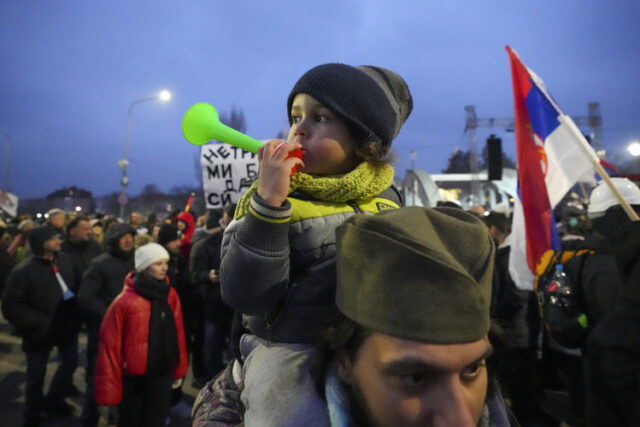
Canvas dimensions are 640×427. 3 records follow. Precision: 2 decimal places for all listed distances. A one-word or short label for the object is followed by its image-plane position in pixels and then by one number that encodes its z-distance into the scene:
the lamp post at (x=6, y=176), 35.44
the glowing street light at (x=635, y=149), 15.78
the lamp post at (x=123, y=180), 21.12
